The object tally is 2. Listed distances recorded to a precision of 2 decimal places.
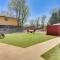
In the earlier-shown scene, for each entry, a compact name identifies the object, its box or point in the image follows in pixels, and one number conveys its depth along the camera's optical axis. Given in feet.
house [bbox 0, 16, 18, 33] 39.66
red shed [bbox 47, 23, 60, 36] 31.35
